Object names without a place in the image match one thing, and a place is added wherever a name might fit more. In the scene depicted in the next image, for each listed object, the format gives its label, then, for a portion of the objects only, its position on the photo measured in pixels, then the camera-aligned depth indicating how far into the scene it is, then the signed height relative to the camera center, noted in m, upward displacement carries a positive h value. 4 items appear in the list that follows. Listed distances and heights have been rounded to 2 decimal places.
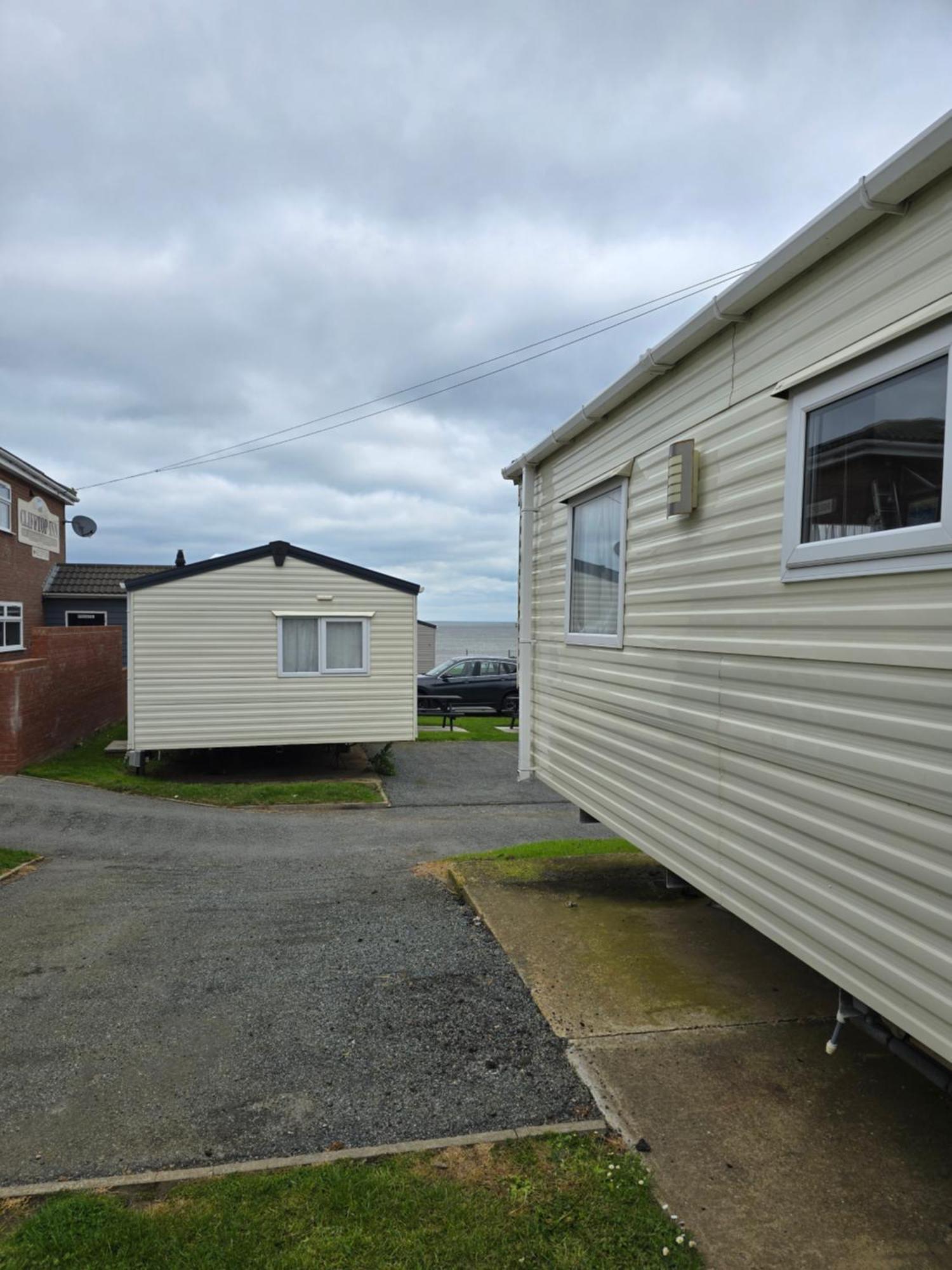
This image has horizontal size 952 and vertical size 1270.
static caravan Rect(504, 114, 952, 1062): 2.51 +0.06
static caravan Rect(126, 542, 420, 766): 13.70 -0.80
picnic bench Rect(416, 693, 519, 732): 22.31 -2.69
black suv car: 22.81 -2.00
